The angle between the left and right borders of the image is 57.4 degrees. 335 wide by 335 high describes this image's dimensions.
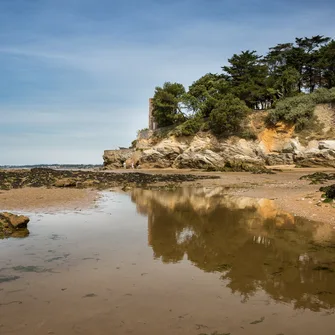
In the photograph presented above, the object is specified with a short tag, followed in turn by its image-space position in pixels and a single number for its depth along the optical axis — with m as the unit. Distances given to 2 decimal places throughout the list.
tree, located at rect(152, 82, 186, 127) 51.28
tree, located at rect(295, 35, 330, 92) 46.75
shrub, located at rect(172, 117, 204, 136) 47.03
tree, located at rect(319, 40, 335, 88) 43.03
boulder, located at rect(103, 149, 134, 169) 57.54
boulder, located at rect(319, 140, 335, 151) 34.67
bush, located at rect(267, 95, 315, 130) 40.25
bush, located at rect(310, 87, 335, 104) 40.87
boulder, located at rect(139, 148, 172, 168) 47.69
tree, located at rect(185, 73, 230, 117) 49.22
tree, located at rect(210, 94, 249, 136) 43.50
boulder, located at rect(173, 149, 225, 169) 42.12
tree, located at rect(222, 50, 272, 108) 47.97
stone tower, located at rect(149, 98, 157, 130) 57.89
